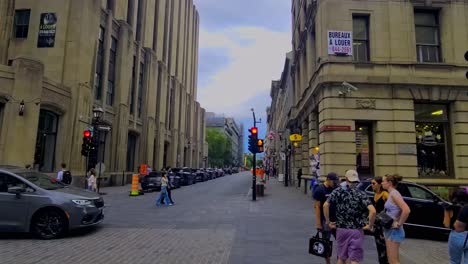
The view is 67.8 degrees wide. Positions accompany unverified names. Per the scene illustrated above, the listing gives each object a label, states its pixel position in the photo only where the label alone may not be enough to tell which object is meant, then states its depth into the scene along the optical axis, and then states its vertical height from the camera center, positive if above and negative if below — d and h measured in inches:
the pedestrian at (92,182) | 775.2 -26.2
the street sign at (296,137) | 1037.8 +110.9
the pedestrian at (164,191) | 682.8 -38.7
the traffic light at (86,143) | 809.5 +62.6
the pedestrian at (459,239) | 176.4 -31.5
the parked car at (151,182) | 1033.1 -31.7
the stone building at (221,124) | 5890.8 +854.2
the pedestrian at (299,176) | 1101.7 -5.1
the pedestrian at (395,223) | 213.2 -28.5
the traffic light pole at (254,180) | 770.8 -14.8
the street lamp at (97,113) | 885.1 +147.0
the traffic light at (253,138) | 826.8 +84.2
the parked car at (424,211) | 394.4 -38.7
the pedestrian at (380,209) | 236.2 -25.6
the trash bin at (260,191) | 882.0 -43.6
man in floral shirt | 190.9 -24.0
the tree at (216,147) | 4323.3 +316.9
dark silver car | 348.8 -39.2
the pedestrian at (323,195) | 239.9 -14.2
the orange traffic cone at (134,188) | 891.0 -43.3
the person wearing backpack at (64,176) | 724.7 -13.3
